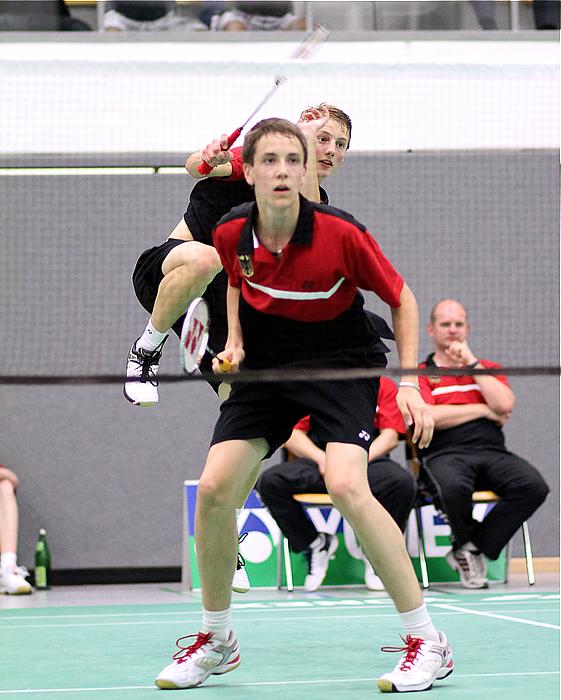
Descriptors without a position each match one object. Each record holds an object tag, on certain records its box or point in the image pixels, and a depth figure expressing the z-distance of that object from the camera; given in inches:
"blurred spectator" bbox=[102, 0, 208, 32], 824.3
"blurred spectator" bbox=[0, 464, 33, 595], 645.3
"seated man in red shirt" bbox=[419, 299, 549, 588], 610.5
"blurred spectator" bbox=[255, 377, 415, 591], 602.2
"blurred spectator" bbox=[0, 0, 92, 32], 818.2
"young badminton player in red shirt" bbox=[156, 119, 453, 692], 309.3
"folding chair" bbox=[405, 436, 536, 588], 618.8
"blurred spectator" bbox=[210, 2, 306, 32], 840.3
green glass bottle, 693.3
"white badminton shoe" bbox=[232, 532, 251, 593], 410.9
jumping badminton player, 362.6
